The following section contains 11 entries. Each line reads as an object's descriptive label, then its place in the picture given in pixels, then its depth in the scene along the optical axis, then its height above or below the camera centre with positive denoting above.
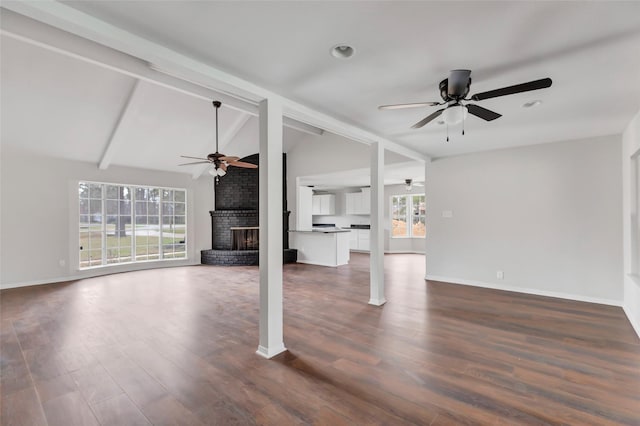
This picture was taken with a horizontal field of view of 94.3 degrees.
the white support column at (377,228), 4.37 -0.20
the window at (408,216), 10.30 -0.06
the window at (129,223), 6.70 -0.20
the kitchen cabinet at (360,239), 10.71 -0.91
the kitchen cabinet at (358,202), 10.55 +0.44
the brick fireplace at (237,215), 8.38 +0.00
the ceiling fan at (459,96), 2.29 +0.92
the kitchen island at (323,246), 7.72 -0.85
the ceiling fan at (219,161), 5.23 +0.97
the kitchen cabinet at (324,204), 11.41 +0.41
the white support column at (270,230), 2.81 -0.15
